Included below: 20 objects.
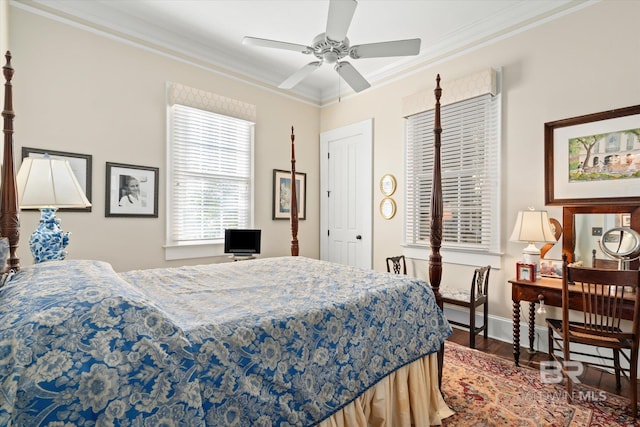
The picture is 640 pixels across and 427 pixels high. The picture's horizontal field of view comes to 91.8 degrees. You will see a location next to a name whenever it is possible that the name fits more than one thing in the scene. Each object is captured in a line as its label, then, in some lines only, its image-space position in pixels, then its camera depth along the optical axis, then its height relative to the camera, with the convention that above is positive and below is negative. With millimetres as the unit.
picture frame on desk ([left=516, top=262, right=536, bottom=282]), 2666 -490
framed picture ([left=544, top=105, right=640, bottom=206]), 2459 +482
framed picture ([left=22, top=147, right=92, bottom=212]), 2842 +465
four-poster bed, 780 -436
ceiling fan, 2238 +1312
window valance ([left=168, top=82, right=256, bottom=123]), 3533 +1384
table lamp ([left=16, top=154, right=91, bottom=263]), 2168 +127
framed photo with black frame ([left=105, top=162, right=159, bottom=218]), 3158 +247
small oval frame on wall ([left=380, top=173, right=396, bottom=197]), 4133 +412
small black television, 3820 -331
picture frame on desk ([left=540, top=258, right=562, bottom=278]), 2750 -473
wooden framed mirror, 2447 -71
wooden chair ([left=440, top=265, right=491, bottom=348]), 2922 -822
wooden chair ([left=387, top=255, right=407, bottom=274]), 3809 -627
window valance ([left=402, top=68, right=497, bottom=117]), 3172 +1367
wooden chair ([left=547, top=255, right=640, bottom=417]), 1916 -671
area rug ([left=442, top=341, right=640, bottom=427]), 1896 -1257
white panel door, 4457 +308
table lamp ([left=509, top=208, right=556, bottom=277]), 2627 -134
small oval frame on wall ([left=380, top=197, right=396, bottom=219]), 4125 +93
